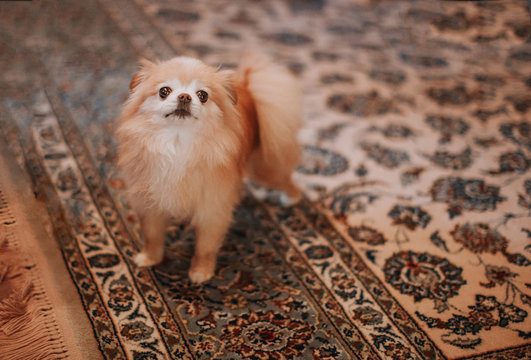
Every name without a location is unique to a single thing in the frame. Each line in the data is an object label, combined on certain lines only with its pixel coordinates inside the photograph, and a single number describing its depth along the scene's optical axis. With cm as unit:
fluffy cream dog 120
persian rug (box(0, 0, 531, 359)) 137
